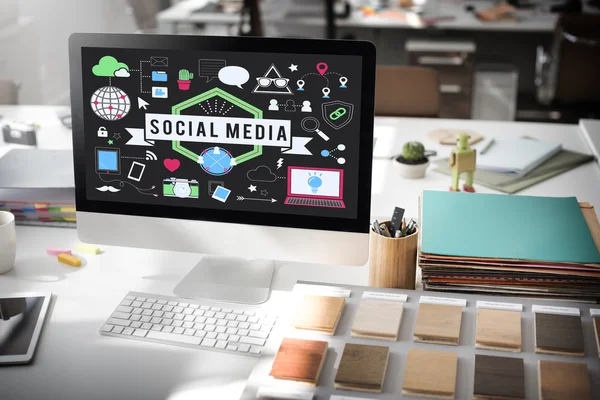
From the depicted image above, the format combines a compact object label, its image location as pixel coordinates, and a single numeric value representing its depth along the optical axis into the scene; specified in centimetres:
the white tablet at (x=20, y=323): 122
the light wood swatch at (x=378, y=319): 120
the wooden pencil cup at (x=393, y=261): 136
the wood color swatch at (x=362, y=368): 107
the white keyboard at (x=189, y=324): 125
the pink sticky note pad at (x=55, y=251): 160
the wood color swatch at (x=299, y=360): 109
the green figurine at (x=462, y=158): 173
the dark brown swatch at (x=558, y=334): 114
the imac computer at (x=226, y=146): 129
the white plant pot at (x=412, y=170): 199
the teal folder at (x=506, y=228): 134
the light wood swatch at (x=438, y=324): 118
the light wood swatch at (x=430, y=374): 105
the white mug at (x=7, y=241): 149
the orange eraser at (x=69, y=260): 155
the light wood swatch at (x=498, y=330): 116
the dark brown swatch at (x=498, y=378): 104
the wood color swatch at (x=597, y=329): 116
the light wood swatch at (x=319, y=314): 121
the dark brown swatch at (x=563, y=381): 103
